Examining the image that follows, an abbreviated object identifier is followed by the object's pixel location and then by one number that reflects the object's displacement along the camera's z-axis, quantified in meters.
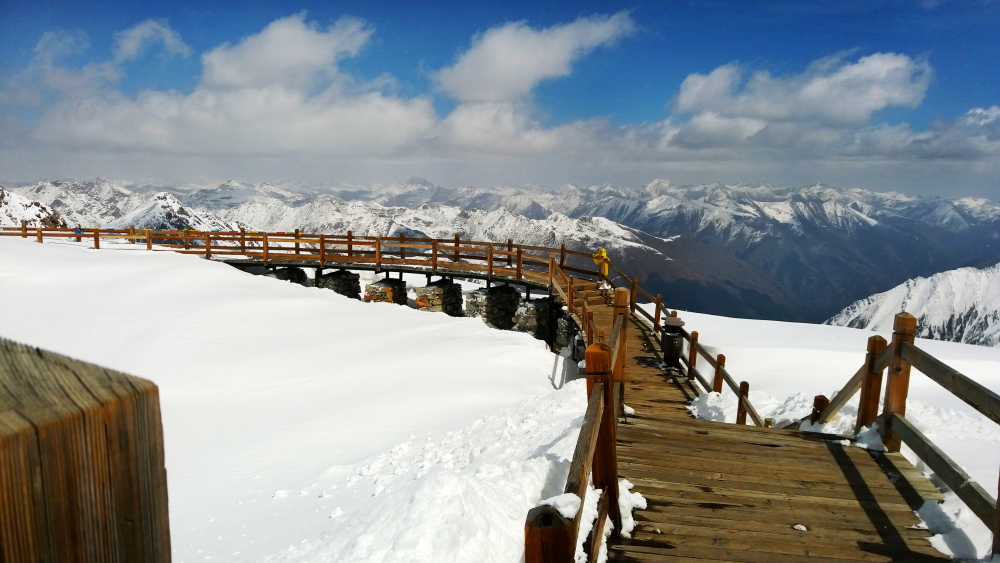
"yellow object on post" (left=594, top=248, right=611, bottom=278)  18.36
